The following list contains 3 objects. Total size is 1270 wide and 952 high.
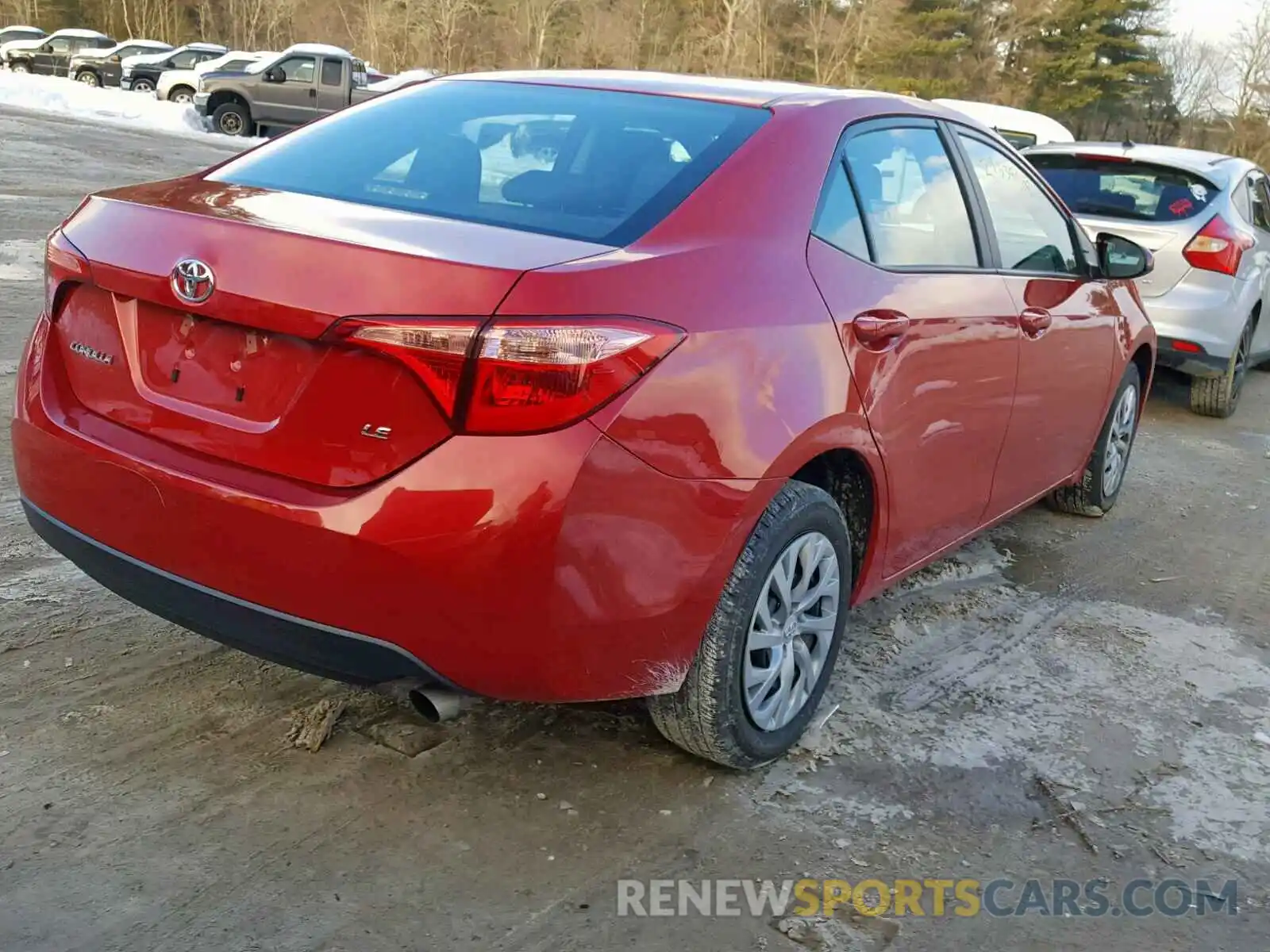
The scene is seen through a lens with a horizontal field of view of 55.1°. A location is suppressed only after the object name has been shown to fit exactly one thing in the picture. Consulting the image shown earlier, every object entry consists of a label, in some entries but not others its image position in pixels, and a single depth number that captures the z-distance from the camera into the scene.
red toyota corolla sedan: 2.25
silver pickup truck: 24.06
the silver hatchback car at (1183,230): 7.03
